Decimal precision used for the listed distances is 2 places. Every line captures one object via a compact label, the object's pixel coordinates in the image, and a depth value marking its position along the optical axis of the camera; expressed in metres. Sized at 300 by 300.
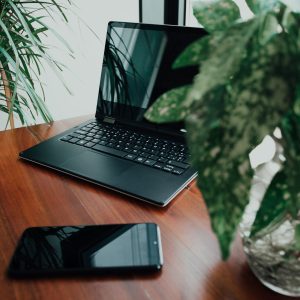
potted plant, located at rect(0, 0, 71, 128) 0.83
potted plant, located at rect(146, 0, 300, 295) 0.23
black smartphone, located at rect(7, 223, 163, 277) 0.40
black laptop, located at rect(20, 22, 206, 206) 0.57
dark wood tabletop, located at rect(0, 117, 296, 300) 0.38
